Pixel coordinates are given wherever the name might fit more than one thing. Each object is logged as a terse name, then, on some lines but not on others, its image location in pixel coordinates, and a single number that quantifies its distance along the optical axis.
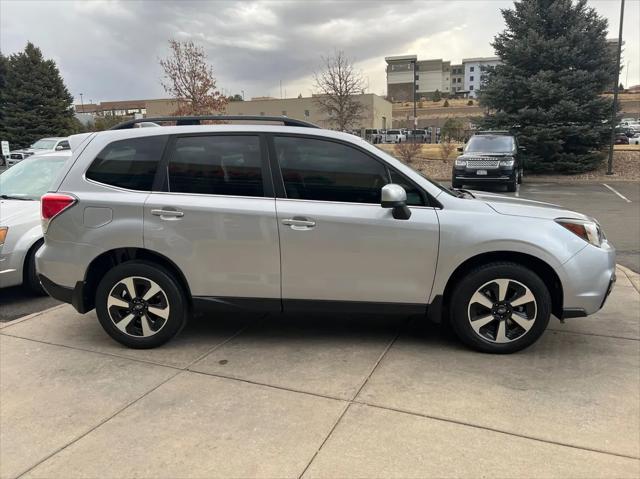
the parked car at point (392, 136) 58.23
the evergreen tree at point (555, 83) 19.08
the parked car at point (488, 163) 15.78
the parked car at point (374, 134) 57.06
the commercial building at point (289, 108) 69.64
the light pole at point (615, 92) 19.09
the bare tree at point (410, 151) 24.09
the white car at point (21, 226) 5.48
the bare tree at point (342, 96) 28.56
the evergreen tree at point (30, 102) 37.41
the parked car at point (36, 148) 22.98
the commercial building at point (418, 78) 124.88
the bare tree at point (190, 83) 22.34
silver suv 3.89
